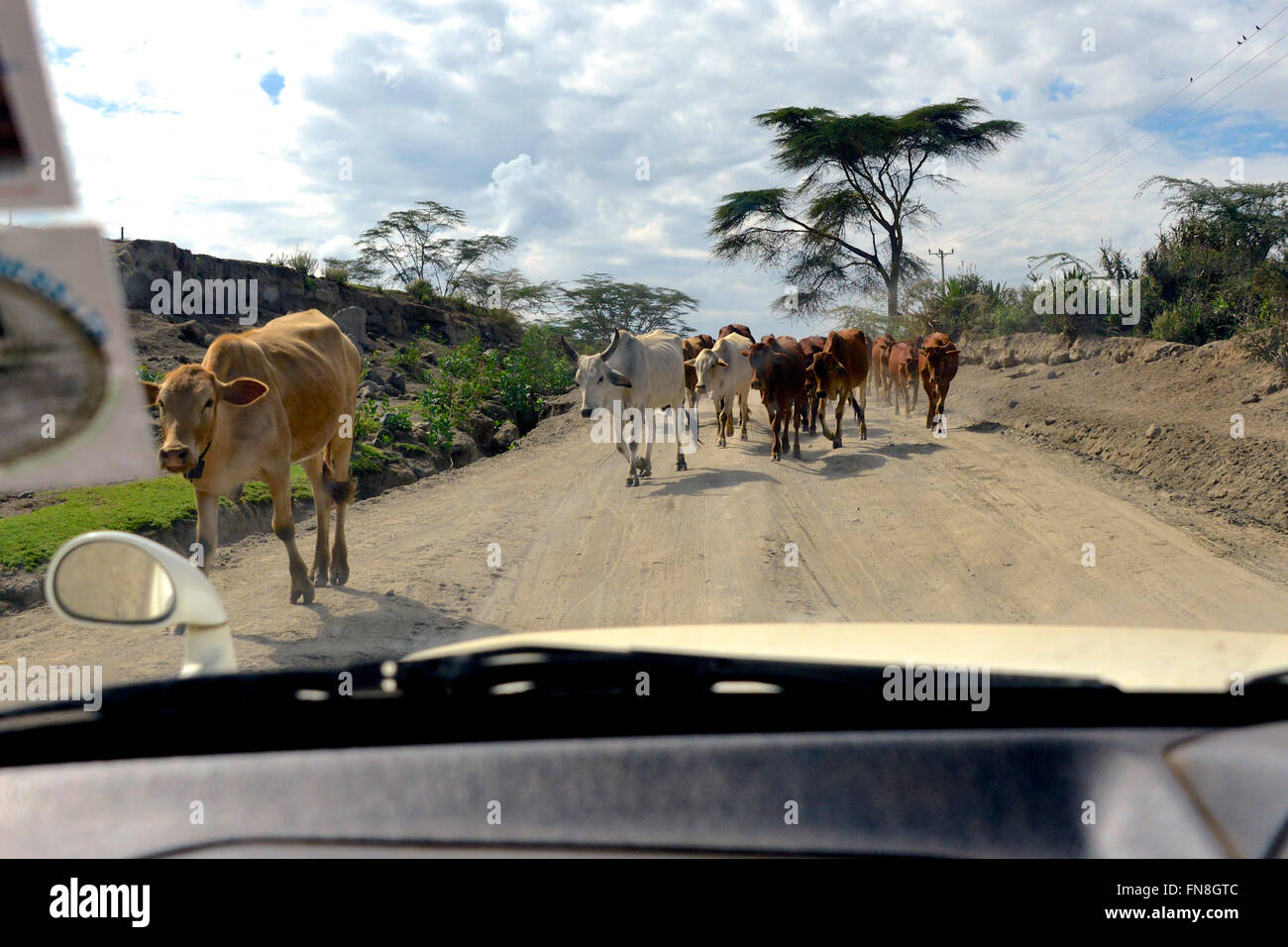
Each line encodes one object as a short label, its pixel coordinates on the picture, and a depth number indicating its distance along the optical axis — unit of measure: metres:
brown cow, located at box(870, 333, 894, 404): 21.67
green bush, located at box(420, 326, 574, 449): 16.72
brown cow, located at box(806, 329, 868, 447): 14.91
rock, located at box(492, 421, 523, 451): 17.75
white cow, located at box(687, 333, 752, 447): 14.92
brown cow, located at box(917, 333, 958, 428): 15.56
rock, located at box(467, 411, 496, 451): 17.73
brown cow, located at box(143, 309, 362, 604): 6.34
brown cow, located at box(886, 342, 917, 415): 18.25
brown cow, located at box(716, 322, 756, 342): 20.51
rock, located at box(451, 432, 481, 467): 15.87
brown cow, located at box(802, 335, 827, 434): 15.82
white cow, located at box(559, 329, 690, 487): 12.86
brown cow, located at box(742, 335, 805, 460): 13.72
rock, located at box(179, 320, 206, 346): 21.02
